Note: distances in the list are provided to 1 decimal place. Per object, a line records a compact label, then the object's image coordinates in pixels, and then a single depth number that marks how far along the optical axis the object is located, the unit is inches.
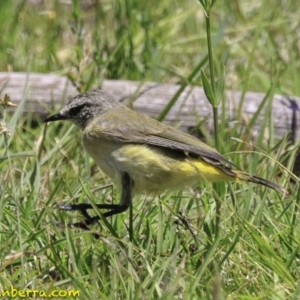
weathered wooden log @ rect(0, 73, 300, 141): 419.8
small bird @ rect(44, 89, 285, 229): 302.4
